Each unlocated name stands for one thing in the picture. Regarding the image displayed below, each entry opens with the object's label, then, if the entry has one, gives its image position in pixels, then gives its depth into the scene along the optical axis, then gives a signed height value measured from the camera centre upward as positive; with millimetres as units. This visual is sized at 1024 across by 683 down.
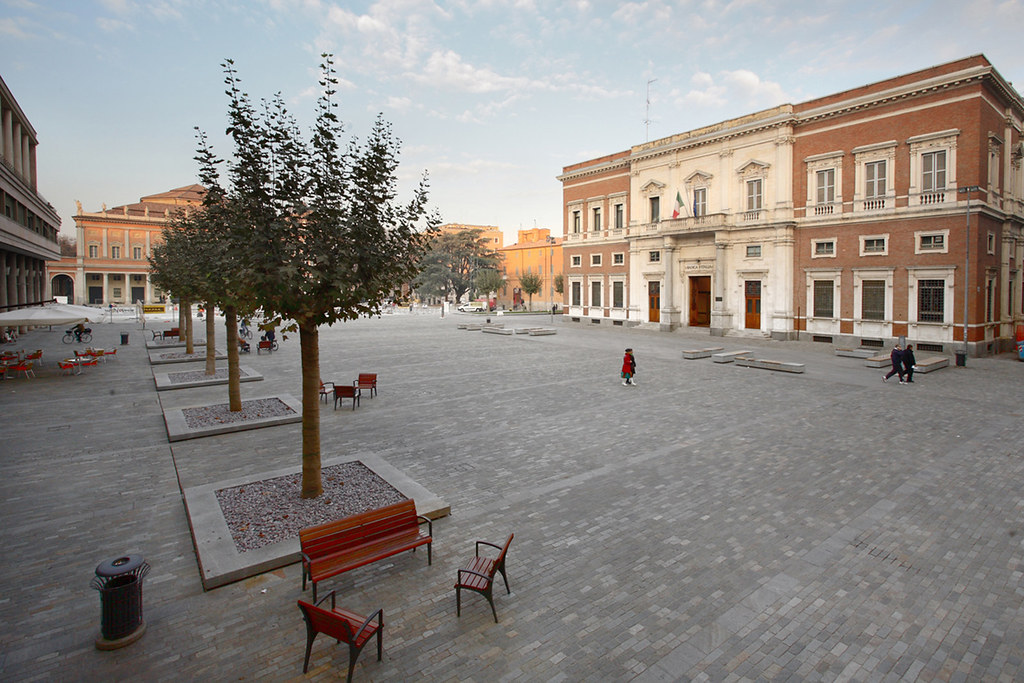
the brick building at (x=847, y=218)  25484 +5860
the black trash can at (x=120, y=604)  4844 -2579
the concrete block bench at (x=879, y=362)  21625 -1760
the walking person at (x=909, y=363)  17906 -1493
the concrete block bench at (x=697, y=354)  24641 -1585
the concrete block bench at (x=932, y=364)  20484 -1809
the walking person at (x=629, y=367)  17547 -1527
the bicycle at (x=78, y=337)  32438 -782
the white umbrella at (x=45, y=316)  18641 +333
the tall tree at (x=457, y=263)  81250 +9220
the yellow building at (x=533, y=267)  79688 +8717
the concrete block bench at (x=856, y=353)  24672 -1611
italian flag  37344 +8038
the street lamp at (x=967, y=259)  24609 +2756
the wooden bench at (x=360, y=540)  5703 -2494
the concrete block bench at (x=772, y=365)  20469 -1809
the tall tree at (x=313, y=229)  6934 +1297
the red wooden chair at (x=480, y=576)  5246 -2614
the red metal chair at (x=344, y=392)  14242 -1855
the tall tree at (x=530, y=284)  68125 +4876
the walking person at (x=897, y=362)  18078 -1477
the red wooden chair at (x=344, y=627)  4312 -2583
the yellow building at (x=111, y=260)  76312 +9456
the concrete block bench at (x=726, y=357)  23219 -1614
